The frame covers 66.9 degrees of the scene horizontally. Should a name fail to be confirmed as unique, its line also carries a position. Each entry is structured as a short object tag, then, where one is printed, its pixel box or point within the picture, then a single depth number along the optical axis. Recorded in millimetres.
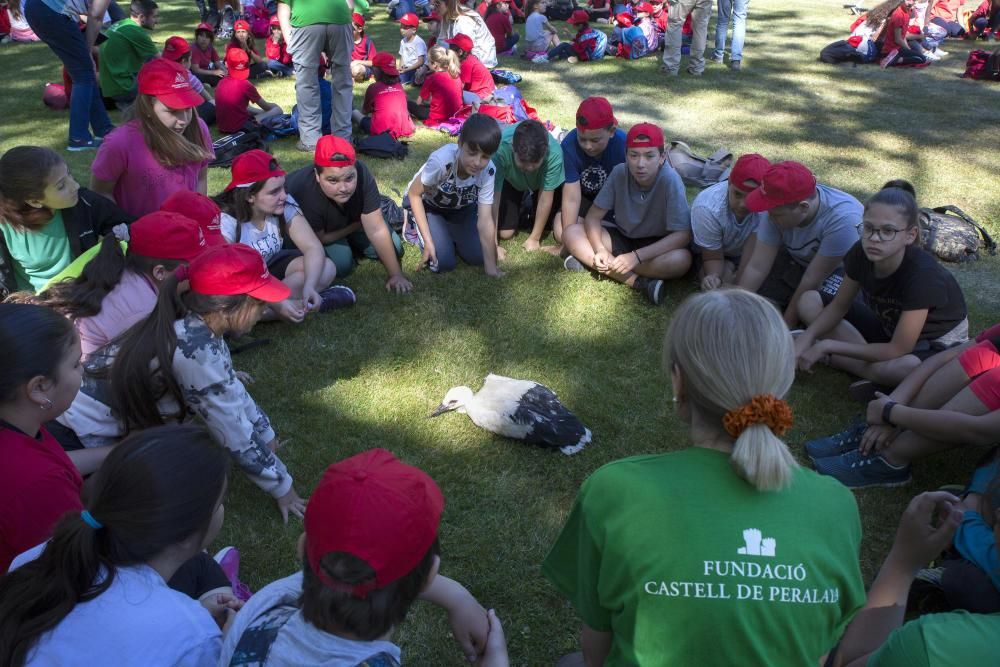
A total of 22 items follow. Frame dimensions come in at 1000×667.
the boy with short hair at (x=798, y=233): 3822
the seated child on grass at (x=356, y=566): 1398
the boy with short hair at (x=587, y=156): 4828
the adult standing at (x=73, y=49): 6590
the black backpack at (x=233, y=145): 6453
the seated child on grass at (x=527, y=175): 4648
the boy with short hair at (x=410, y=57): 9703
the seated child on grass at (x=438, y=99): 7621
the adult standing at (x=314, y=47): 6512
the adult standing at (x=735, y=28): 9992
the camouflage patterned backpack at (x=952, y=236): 4891
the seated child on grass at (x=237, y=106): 7168
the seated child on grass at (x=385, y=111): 7070
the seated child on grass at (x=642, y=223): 4465
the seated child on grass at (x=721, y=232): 4402
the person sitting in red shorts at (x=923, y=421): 2854
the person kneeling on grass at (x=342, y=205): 4320
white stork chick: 3299
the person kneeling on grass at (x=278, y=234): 4086
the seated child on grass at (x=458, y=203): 4531
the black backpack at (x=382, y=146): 6680
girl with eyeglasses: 3312
